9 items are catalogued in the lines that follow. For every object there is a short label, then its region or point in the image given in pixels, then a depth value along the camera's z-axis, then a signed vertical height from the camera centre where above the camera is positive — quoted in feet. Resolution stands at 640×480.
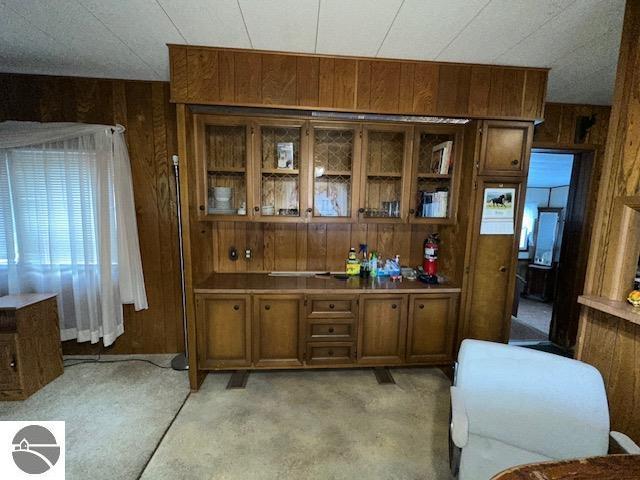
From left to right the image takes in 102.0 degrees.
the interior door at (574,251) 8.79 -0.96
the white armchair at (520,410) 3.34 -2.56
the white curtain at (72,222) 7.13 -0.35
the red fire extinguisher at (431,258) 7.99 -1.19
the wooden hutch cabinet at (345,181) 6.28 +1.01
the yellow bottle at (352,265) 8.10 -1.49
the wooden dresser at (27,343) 6.16 -3.34
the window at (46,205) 7.13 +0.10
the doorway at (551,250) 9.04 -1.38
